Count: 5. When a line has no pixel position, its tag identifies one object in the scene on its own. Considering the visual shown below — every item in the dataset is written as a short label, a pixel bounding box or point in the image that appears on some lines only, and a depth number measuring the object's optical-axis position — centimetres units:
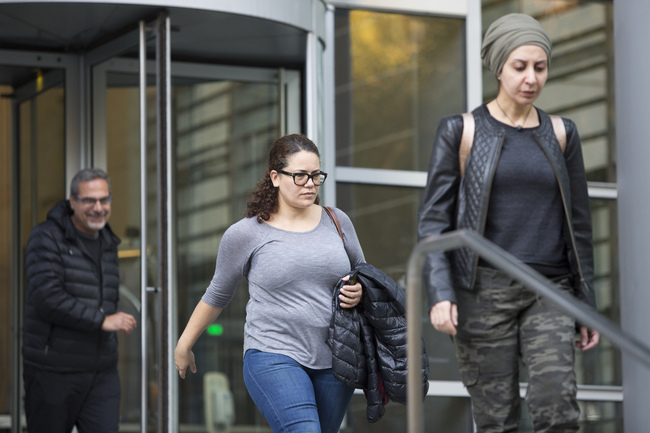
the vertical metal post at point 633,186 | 1122
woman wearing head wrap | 698
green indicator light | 1583
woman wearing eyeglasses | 795
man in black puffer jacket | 1172
